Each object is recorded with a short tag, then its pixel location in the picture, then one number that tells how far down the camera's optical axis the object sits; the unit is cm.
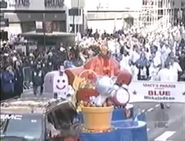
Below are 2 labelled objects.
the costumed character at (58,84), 1777
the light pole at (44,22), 3704
